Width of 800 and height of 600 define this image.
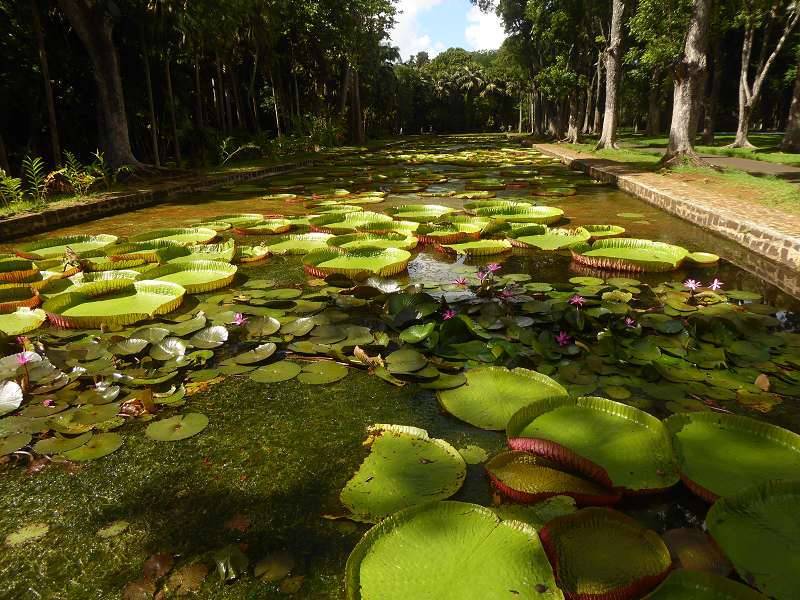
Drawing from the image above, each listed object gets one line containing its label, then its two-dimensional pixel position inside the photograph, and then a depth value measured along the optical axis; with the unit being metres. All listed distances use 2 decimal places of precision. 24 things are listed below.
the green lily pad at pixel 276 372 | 1.95
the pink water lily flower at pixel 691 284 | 2.53
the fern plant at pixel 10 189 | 5.73
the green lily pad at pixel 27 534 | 1.21
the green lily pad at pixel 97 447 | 1.49
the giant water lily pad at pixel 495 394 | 1.65
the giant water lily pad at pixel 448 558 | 0.96
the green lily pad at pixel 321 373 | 1.94
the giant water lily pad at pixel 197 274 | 2.96
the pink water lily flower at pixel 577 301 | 2.42
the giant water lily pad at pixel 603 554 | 0.95
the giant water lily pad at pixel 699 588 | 0.89
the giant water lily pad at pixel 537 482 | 1.23
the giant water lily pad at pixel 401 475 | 1.25
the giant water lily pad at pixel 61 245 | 3.77
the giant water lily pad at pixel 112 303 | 2.43
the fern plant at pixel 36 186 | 6.17
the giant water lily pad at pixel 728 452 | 1.27
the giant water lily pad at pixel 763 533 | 0.96
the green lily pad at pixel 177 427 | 1.59
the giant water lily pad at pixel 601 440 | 1.27
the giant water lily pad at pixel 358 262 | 3.16
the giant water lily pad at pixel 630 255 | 3.23
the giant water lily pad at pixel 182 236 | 4.17
